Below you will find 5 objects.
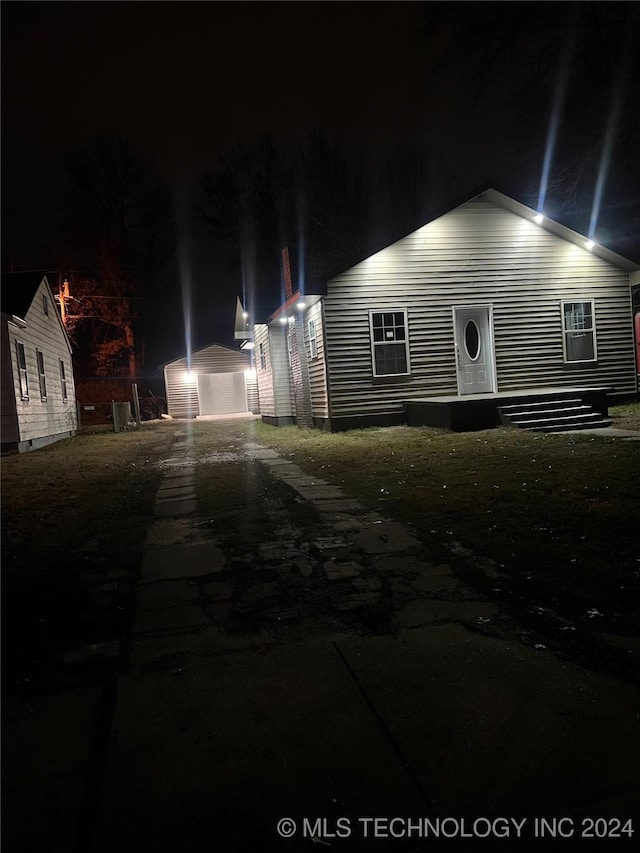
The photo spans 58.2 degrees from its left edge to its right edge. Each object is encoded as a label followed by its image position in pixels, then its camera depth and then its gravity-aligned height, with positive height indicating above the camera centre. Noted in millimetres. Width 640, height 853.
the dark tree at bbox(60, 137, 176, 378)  37531 +10055
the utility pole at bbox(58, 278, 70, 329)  28581 +5855
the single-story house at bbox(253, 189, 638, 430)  14867 +1717
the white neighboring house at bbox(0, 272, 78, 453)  15281 +1388
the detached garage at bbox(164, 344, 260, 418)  34500 +1030
